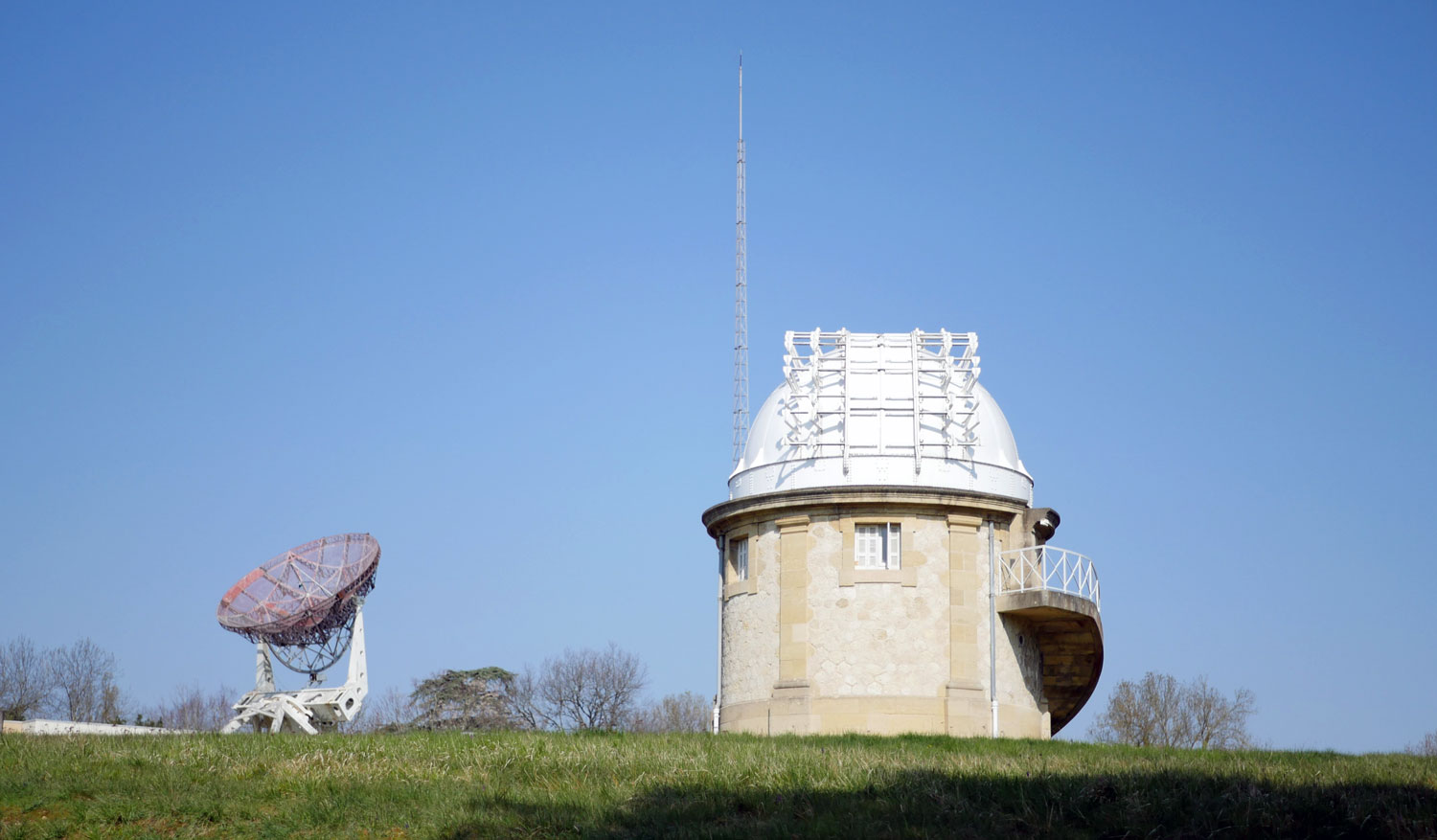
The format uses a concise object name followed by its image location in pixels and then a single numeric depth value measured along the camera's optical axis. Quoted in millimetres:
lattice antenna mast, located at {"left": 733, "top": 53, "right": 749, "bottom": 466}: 40781
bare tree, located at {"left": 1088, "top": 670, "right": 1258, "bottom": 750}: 56253
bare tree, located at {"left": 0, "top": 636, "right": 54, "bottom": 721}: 62062
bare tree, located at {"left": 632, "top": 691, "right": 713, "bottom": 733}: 75625
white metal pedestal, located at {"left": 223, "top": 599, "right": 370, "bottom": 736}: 45094
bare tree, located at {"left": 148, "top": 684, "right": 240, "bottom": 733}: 74188
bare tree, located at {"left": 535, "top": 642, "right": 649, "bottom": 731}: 66188
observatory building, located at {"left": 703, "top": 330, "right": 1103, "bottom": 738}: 32500
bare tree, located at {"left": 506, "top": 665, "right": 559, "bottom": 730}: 66250
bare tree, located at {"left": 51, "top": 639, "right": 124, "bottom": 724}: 64750
